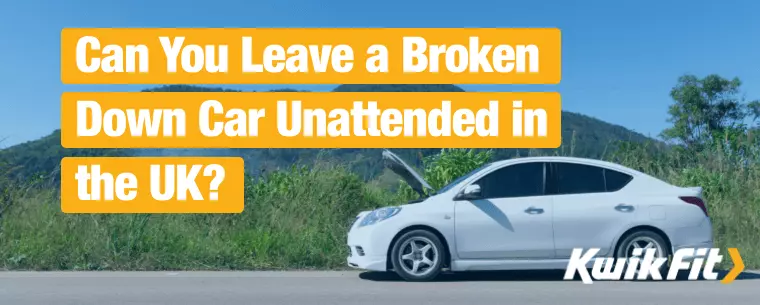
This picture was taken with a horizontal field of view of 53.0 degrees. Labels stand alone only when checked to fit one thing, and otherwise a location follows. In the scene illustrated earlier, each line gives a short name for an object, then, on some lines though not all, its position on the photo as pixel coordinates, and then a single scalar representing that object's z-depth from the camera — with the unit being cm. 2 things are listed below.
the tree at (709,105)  5709
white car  996
